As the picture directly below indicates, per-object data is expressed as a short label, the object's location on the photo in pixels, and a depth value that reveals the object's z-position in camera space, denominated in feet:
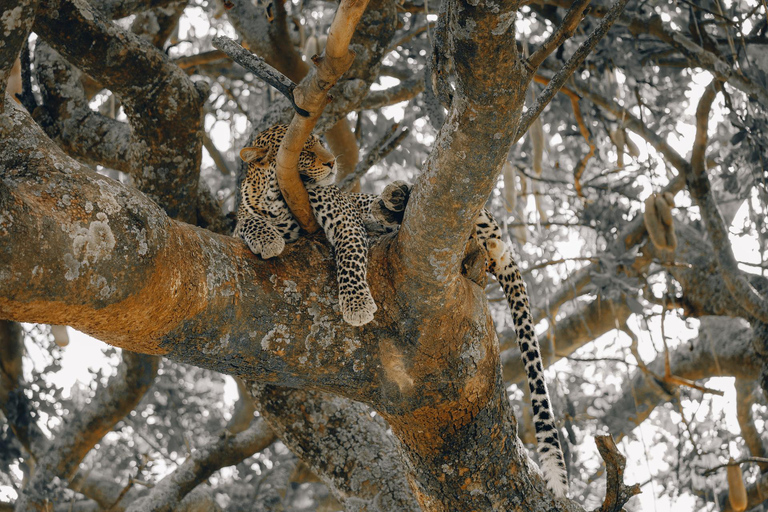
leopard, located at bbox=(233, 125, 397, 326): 24.31
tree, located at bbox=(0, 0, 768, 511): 18.79
